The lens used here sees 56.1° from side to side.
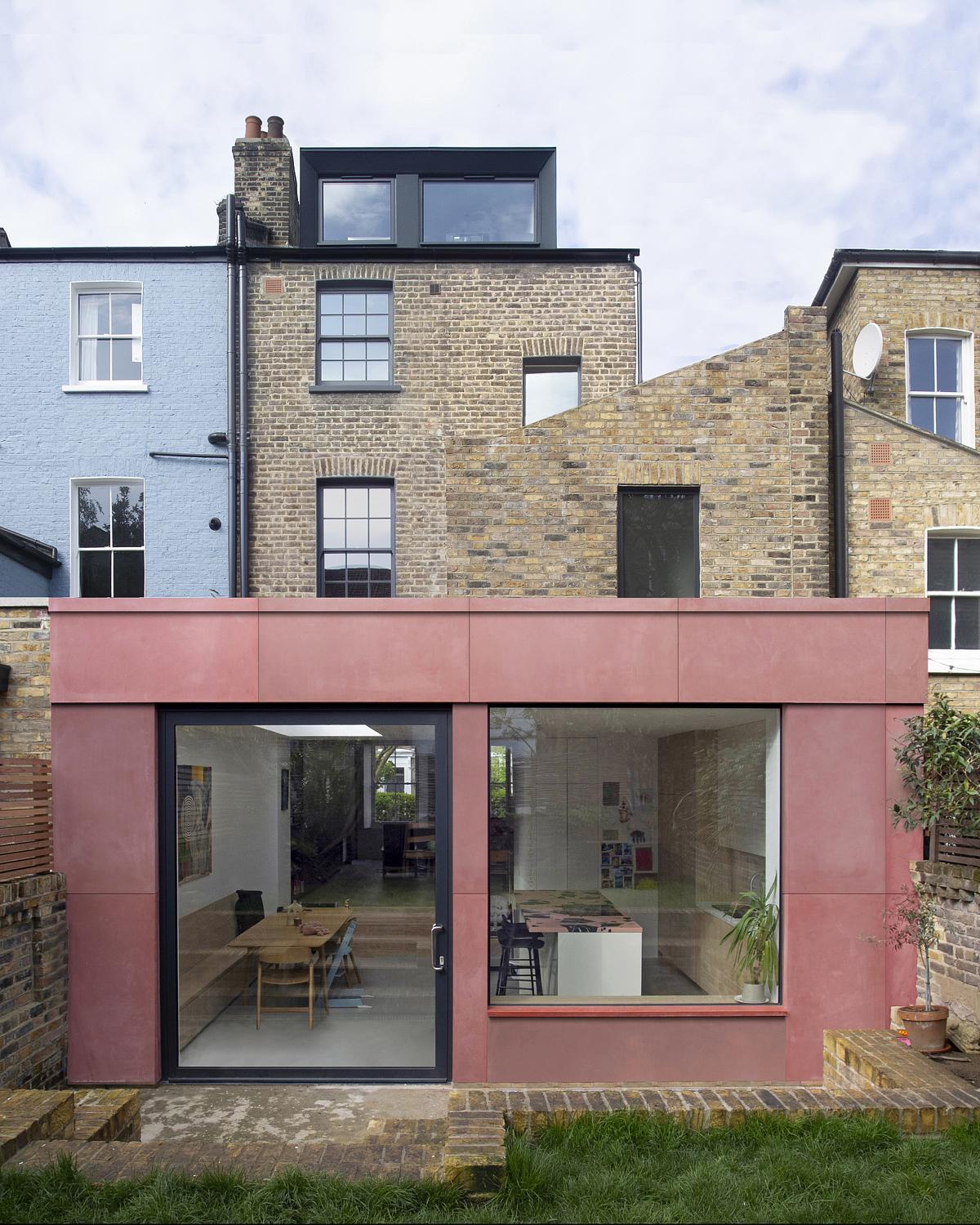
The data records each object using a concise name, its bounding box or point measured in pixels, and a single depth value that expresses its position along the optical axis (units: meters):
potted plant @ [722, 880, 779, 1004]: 7.51
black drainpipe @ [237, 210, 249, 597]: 12.30
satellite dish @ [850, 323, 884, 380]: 12.05
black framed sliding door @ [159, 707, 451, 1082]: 7.39
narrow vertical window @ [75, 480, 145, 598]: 12.66
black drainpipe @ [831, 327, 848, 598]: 10.70
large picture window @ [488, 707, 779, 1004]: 7.58
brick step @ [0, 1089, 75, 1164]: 4.63
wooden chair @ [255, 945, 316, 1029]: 7.50
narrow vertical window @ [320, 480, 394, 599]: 12.45
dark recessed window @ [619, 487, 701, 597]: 10.31
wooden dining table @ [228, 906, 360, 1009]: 7.56
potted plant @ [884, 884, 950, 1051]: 6.80
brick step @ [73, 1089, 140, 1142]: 5.18
